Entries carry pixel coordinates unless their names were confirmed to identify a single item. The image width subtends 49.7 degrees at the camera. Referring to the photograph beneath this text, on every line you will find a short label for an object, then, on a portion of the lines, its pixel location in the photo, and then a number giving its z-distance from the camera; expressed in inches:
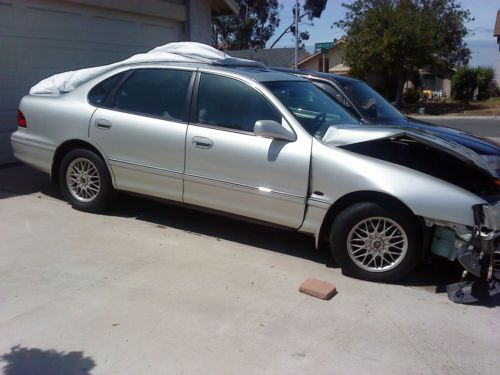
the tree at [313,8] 1979.6
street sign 831.1
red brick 161.8
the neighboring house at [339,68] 1764.3
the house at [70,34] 317.4
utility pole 1350.9
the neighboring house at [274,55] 1651.1
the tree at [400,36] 1075.3
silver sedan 167.9
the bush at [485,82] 1253.4
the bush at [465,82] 1206.3
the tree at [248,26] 1843.0
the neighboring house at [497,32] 1428.4
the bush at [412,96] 1385.7
